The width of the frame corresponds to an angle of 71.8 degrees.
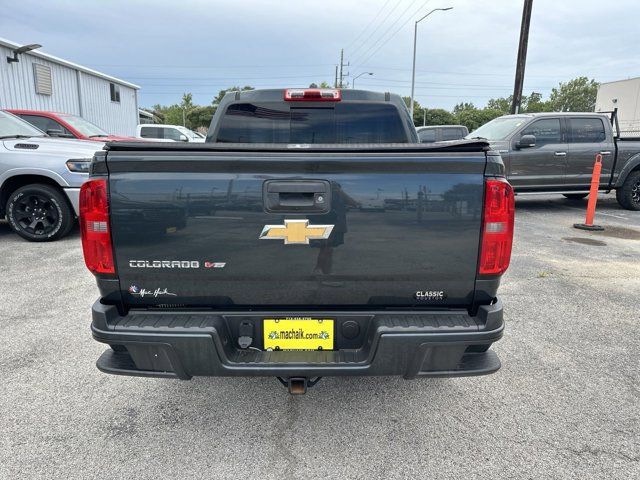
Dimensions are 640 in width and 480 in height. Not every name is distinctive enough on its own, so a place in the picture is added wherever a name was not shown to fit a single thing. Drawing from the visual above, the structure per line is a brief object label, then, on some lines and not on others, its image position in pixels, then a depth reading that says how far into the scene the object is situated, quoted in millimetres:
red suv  8930
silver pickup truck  6289
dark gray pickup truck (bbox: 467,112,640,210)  9375
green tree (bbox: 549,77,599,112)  81750
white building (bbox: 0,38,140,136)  14883
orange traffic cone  8061
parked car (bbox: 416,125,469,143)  13578
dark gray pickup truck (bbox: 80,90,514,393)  2061
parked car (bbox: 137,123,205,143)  16000
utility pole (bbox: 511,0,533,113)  16688
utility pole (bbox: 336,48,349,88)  64069
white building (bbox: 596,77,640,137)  31906
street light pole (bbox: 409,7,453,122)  31200
